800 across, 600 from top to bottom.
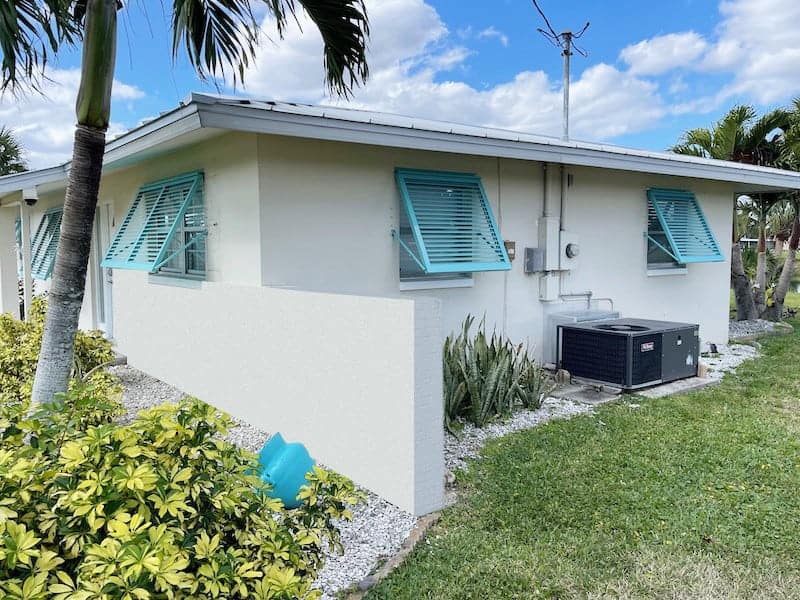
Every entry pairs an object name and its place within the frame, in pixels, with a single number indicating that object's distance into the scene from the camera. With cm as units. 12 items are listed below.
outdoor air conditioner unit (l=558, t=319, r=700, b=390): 721
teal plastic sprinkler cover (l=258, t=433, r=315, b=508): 391
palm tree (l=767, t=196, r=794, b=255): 1748
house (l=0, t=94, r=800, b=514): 457
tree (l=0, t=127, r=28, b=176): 1686
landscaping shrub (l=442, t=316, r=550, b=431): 599
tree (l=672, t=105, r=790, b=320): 1250
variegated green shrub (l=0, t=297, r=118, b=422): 625
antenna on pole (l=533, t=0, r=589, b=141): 1186
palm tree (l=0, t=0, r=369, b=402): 416
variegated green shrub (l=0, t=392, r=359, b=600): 167
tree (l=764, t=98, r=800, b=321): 1230
